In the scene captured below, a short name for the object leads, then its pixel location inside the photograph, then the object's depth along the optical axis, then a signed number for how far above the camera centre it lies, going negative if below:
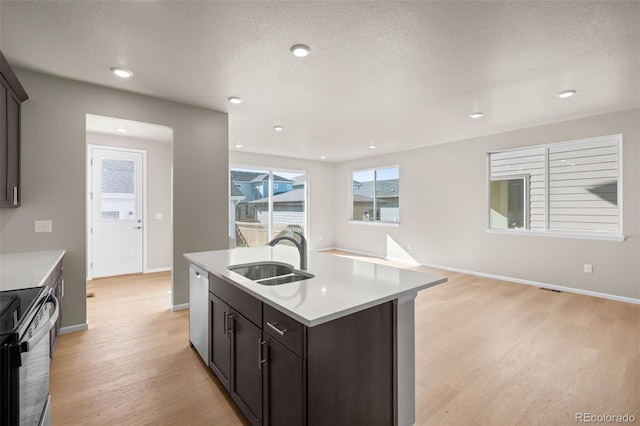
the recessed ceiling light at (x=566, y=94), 3.24 +1.31
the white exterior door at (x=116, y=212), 5.12 -0.01
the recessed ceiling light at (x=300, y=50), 2.33 +1.29
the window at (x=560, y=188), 4.10 +0.36
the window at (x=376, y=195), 7.02 +0.42
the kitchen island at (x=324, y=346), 1.27 -0.66
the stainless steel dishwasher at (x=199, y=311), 2.29 -0.81
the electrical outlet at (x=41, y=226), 2.81 -0.14
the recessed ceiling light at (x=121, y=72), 2.72 +1.30
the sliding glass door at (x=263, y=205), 6.97 +0.16
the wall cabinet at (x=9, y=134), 2.26 +0.64
